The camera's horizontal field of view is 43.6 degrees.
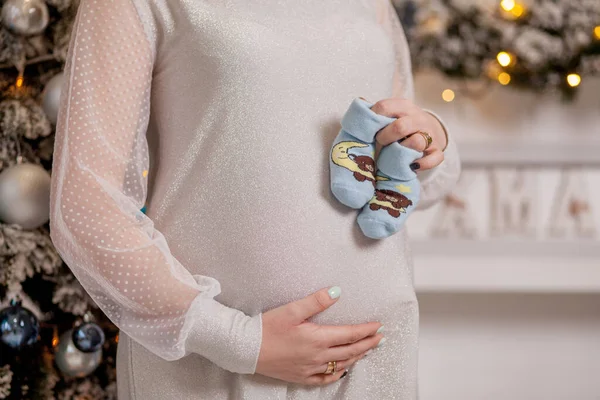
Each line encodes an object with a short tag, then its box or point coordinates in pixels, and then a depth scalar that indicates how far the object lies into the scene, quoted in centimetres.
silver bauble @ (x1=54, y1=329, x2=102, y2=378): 147
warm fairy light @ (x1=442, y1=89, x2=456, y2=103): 252
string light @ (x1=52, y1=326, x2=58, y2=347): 152
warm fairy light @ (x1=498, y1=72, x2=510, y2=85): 238
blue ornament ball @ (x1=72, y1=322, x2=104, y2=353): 143
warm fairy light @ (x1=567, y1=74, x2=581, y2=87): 232
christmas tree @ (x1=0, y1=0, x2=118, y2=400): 140
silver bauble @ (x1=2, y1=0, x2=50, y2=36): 141
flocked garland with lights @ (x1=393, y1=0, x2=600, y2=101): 228
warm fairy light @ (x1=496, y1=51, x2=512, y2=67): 234
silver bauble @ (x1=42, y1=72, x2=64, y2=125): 145
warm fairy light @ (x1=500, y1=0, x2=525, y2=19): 233
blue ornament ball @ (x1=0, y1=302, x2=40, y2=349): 138
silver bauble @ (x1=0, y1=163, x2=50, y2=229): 138
